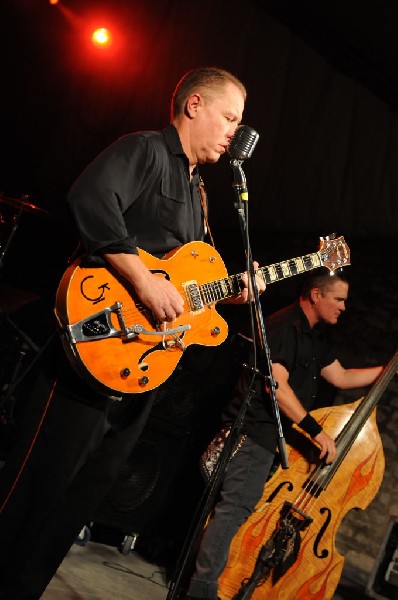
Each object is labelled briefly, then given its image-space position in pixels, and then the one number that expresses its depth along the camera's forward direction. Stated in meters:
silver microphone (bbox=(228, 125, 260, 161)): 2.40
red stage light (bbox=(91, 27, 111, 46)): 5.95
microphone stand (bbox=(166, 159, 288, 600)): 2.19
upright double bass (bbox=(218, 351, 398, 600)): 3.86
